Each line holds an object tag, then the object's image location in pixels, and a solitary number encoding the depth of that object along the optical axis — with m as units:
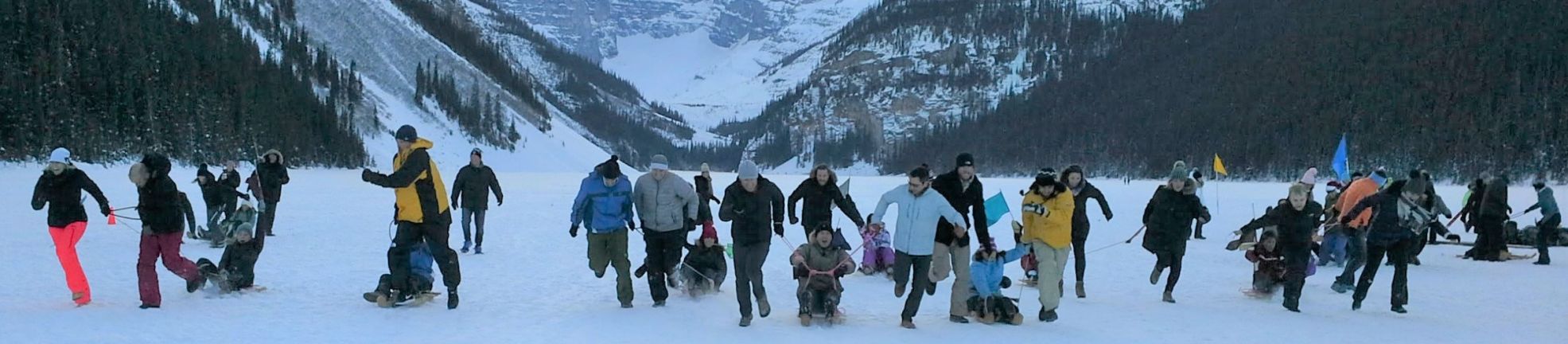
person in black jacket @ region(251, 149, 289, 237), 13.73
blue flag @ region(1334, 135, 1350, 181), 23.48
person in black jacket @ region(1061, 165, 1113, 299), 9.45
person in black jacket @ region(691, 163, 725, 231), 14.17
